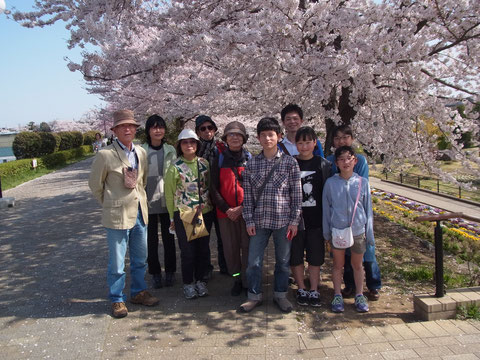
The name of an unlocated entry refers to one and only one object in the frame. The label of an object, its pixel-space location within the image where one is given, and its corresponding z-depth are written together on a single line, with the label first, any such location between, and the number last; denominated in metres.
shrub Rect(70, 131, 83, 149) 31.95
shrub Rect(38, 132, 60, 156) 22.73
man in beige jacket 3.36
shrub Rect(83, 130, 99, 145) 39.42
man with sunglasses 4.11
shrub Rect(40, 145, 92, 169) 19.97
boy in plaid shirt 3.31
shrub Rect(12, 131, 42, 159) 21.28
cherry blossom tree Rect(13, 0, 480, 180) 4.28
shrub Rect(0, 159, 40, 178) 14.70
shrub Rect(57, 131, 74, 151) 28.81
